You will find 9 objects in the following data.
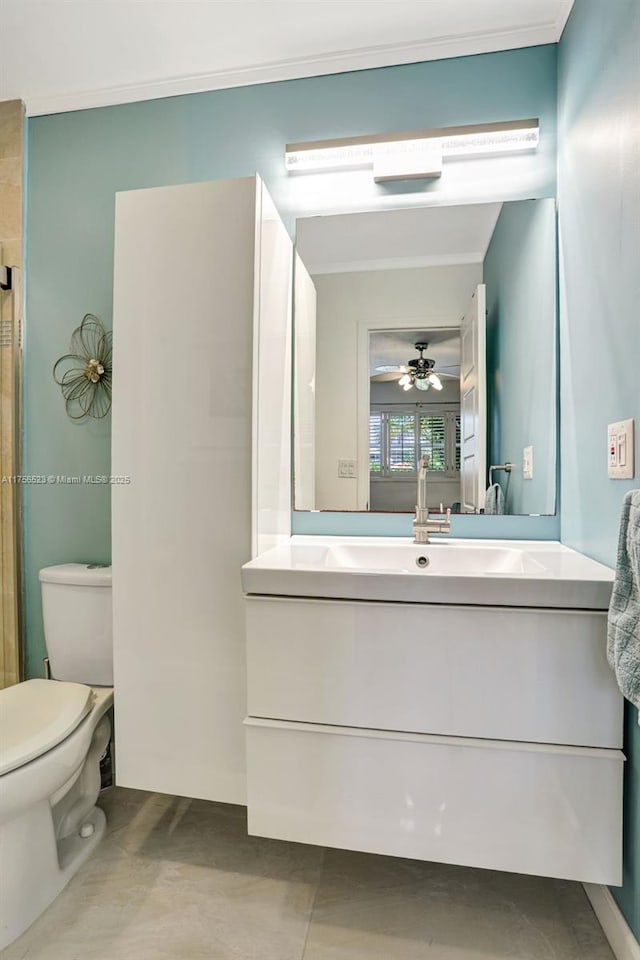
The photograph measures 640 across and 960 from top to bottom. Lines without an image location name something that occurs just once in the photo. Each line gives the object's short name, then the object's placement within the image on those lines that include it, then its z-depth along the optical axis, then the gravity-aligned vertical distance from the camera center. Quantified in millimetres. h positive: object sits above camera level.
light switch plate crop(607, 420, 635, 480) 1061 +53
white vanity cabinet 1033 -546
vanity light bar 1593 +1053
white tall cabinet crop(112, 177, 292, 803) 1332 +20
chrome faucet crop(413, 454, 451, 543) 1510 -140
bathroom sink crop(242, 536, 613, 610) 1037 -225
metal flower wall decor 1897 +394
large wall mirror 1578 +374
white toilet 1165 -665
